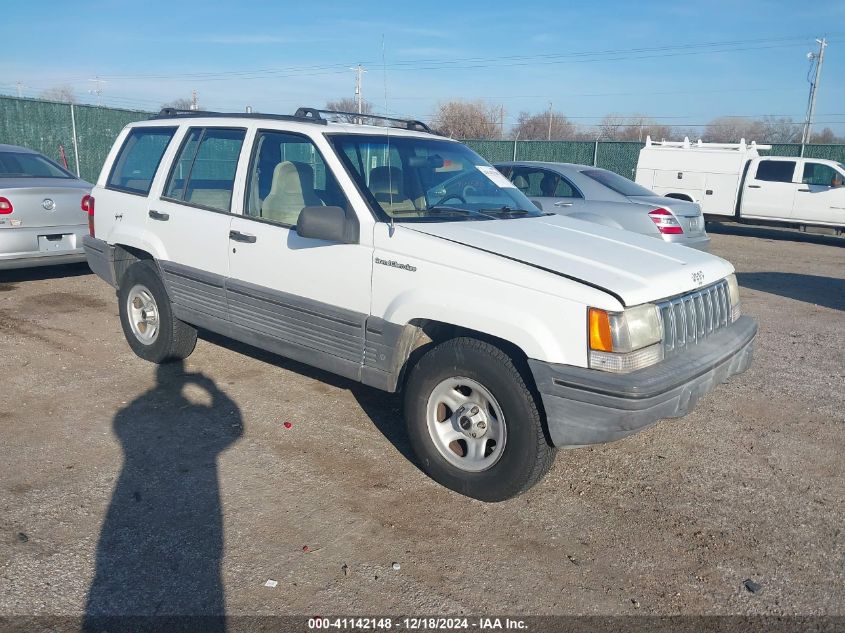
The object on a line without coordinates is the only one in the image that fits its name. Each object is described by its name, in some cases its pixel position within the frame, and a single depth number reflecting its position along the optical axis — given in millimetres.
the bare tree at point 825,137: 48256
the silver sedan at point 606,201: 9422
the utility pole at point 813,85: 46150
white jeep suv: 3393
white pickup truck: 16062
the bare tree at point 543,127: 51169
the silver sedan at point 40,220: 7559
